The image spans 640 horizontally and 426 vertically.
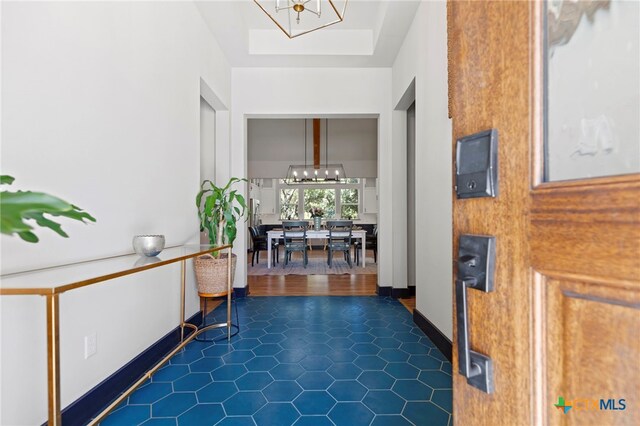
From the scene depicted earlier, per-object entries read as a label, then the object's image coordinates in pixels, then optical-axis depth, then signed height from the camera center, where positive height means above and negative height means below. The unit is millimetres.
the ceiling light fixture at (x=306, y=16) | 3350 +2169
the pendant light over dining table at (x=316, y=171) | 7508 +993
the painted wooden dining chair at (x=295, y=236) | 6148 -482
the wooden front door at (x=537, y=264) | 383 -71
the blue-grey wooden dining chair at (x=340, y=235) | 6113 -462
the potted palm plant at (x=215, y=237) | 2809 -240
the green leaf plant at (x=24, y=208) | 513 +7
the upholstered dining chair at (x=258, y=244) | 6372 -659
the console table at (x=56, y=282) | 989 -241
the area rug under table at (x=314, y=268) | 5574 -1072
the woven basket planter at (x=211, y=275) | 2805 -561
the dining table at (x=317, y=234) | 6178 -450
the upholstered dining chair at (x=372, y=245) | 6558 -712
